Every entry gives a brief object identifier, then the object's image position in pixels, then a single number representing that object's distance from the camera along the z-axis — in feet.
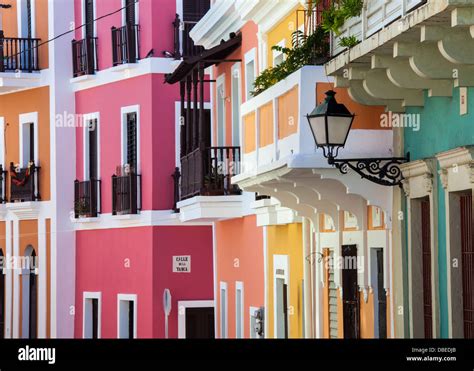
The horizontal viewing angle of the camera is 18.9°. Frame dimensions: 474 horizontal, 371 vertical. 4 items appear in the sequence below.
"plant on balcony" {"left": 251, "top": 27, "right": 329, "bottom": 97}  54.13
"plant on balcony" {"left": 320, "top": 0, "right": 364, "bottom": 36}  47.03
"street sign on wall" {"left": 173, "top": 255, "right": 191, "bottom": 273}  102.94
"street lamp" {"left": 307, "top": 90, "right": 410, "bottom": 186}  45.93
